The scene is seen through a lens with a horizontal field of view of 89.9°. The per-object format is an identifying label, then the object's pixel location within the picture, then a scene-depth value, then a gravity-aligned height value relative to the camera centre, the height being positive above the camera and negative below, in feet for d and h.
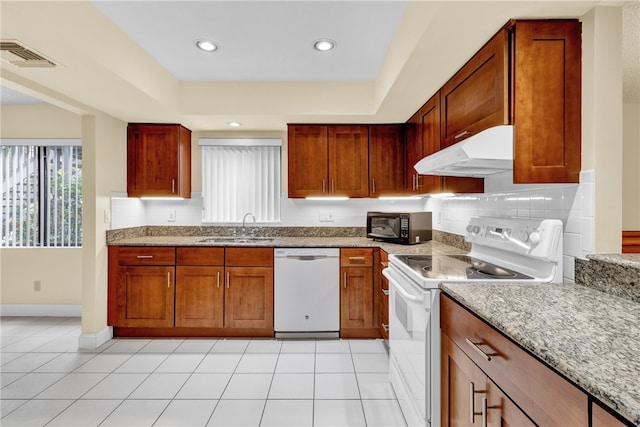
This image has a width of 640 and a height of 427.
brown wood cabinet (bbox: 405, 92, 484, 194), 7.45 +1.73
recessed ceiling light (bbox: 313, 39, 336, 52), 7.50 +4.00
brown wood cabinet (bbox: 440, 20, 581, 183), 4.87 +1.72
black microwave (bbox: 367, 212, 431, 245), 9.64 -0.47
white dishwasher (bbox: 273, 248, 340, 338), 10.00 -2.60
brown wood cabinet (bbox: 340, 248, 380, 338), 9.96 -2.56
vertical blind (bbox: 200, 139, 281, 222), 12.14 +1.04
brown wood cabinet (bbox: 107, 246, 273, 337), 10.02 -2.41
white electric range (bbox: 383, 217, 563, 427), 4.99 -1.07
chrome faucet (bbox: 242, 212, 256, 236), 11.94 -0.39
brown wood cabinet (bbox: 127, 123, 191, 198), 10.98 +1.79
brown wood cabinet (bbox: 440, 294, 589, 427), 2.48 -1.65
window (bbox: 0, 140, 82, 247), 11.96 +0.63
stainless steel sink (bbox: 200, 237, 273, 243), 10.81 -0.99
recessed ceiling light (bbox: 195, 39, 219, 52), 7.50 +3.98
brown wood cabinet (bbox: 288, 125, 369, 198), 10.91 +1.77
